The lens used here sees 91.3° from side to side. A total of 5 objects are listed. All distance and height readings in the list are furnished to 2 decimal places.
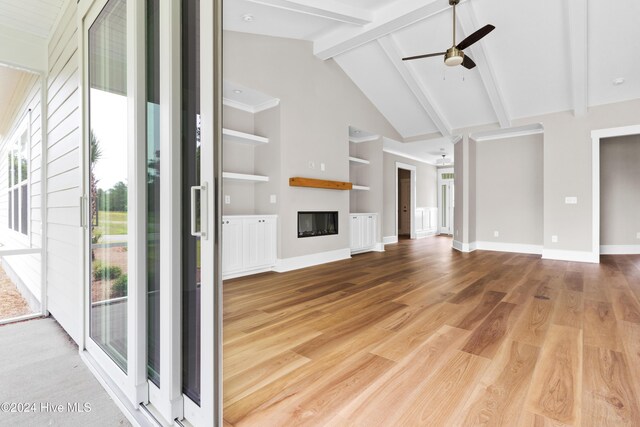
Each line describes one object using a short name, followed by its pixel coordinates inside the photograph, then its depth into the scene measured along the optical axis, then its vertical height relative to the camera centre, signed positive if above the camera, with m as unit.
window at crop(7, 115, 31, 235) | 3.51 +0.38
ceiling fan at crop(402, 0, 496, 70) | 3.47 +1.84
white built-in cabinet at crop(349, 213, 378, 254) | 6.11 -0.39
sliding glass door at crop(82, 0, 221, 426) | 1.10 +0.03
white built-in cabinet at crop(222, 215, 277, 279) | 3.96 -0.43
